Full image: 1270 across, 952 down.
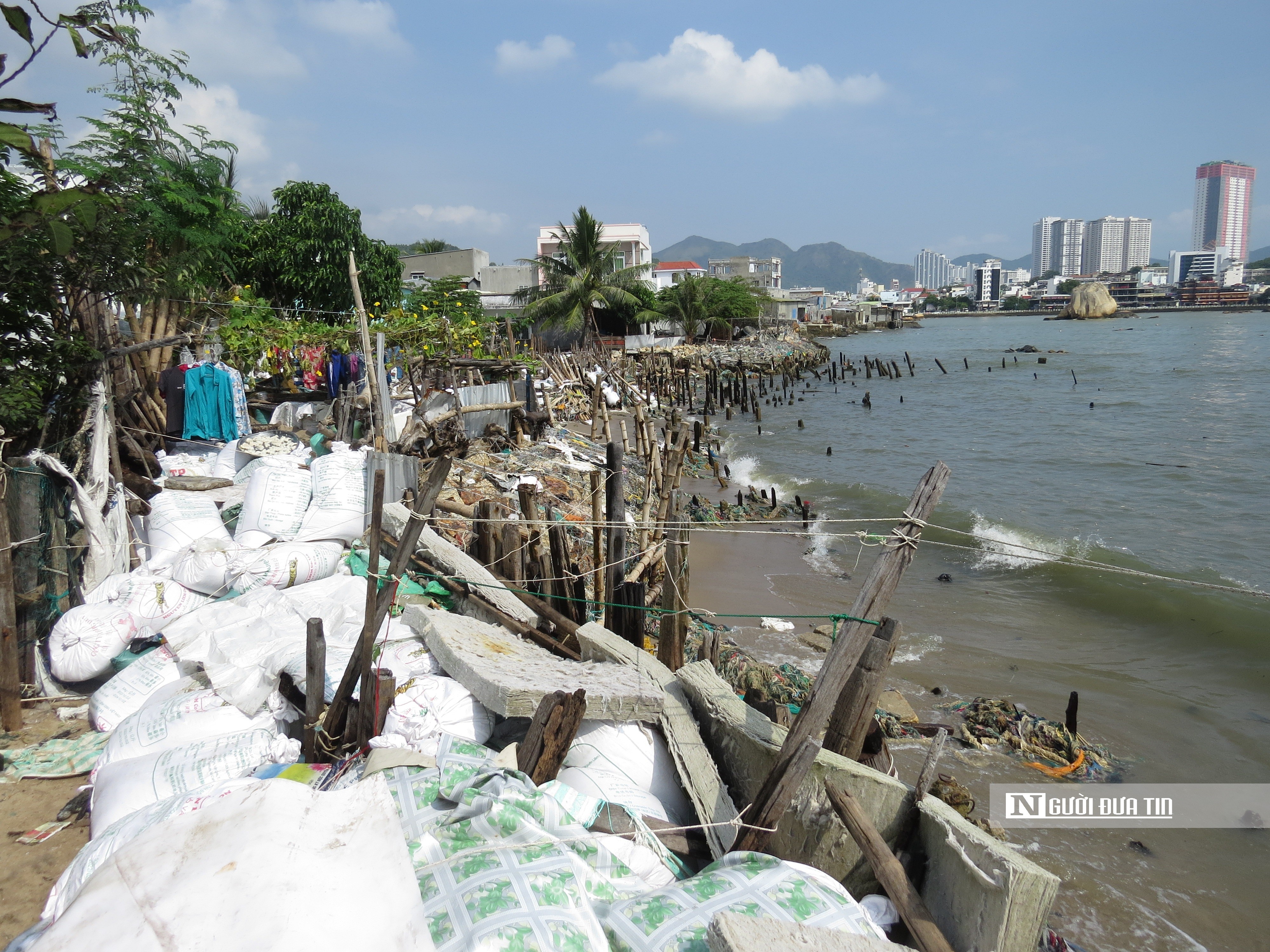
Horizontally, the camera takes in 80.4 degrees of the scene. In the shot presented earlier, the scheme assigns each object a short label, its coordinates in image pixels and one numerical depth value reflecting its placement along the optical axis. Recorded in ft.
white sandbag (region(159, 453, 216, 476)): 23.62
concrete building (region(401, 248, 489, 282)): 123.13
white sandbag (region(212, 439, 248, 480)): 24.57
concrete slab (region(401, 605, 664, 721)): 11.32
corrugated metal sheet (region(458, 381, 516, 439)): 35.96
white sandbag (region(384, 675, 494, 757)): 11.69
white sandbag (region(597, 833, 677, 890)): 8.89
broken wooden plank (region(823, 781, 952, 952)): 8.20
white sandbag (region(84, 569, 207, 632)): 15.88
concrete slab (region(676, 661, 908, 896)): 9.59
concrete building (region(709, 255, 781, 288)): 286.66
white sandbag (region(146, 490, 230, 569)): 18.98
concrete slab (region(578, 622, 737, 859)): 10.39
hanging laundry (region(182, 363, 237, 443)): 25.52
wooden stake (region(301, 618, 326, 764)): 11.90
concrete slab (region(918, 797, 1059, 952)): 7.98
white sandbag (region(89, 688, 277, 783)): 12.01
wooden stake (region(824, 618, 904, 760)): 10.19
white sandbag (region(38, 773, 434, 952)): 5.32
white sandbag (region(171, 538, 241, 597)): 16.83
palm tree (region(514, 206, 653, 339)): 93.30
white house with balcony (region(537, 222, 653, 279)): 169.48
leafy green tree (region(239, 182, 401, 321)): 57.77
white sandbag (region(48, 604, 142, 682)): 15.12
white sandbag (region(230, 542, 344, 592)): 17.07
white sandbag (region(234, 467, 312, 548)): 19.65
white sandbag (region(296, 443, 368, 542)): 19.93
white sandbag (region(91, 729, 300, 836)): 10.68
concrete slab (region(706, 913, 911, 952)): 6.29
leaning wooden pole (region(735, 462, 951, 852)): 9.37
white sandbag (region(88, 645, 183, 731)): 13.99
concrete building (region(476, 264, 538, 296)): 132.98
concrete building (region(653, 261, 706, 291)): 189.47
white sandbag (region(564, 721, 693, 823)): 10.99
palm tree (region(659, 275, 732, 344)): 136.46
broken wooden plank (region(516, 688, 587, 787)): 10.45
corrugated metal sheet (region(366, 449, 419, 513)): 21.13
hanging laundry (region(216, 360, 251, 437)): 26.30
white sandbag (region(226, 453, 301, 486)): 20.45
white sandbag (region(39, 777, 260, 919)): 8.56
